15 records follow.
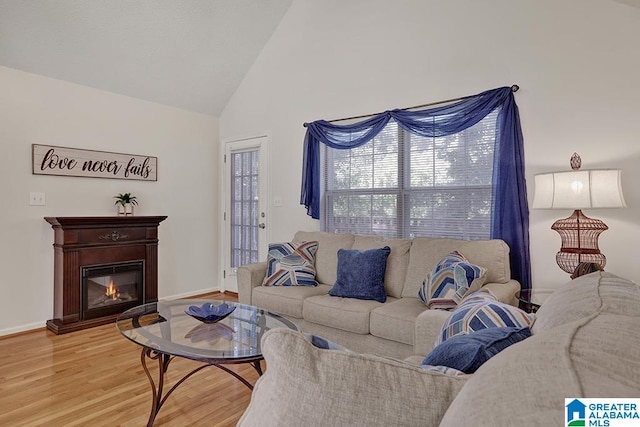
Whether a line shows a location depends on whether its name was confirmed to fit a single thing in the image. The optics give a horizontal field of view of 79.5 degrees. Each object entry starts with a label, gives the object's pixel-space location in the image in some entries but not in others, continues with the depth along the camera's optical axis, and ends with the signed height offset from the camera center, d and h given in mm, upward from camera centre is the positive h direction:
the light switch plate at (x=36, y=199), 3699 +200
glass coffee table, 1838 -635
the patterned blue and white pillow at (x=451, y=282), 2516 -437
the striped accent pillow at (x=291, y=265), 3426 -427
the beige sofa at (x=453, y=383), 434 -224
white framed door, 4887 +166
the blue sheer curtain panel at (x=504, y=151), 2996 +513
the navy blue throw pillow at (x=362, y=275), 3008 -461
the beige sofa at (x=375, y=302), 2596 -627
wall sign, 3760 +596
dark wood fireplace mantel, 3680 -318
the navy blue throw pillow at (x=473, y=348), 902 -325
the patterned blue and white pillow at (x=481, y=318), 1261 -349
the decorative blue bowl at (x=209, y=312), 2240 -555
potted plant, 4273 +169
